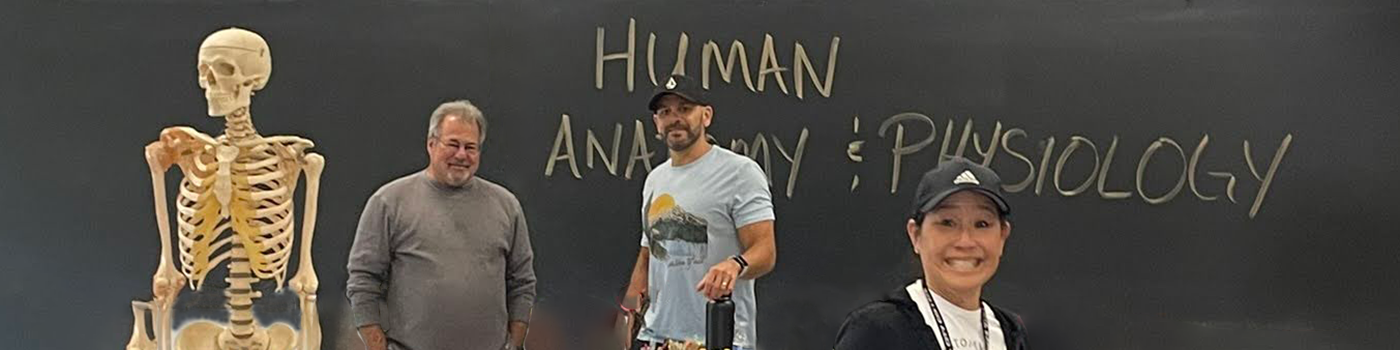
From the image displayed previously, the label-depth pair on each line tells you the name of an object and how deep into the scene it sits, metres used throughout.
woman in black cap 1.86
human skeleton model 3.16
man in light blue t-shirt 3.34
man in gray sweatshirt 3.19
